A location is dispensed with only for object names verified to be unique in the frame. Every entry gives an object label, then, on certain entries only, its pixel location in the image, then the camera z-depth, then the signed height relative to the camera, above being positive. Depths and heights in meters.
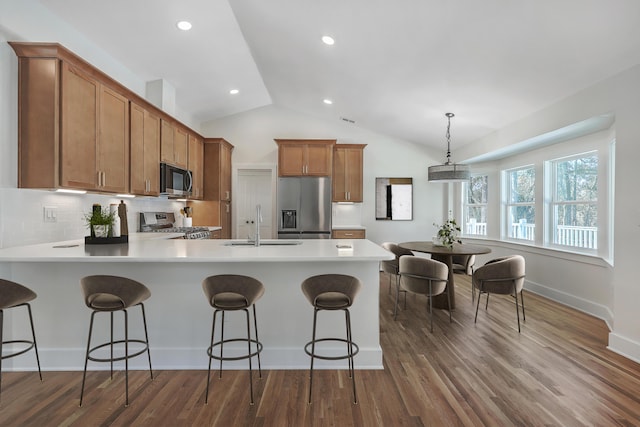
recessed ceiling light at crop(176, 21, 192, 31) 3.61 +1.97
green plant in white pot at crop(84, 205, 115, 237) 3.12 -0.08
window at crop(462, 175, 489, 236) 6.37 +0.15
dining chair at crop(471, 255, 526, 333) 3.59 -0.65
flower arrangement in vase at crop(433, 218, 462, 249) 4.32 -0.29
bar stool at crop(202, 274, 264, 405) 2.28 -0.51
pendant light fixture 4.21 +0.50
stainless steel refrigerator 6.04 +0.09
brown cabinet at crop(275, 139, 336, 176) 6.11 +0.96
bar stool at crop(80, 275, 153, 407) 2.25 -0.52
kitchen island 2.69 -0.77
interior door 6.62 +0.26
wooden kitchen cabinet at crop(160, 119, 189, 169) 4.51 +0.95
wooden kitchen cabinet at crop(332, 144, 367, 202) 6.42 +0.77
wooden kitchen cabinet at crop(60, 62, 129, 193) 2.86 +0.72
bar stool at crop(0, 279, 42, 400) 2.20 -0.53
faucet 3.09 -0.15
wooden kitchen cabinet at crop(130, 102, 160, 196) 3.82 +0.72
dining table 3.97 -0.43
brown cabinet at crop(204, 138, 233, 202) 5.96 +0.74
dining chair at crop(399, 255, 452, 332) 3.54 -0.63
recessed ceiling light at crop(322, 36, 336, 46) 3.61 +1.82
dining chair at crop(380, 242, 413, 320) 4.43 -0.63
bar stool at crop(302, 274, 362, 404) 2.30 -0.51
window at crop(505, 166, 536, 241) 5.31 +0.18
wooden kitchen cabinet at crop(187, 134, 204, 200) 5.39 +0.78
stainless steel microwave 4.44 +0.44
